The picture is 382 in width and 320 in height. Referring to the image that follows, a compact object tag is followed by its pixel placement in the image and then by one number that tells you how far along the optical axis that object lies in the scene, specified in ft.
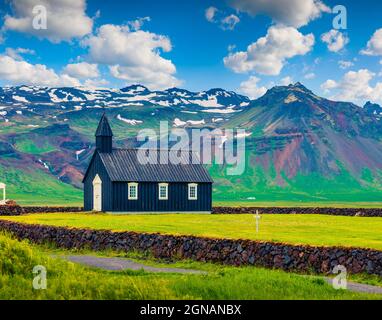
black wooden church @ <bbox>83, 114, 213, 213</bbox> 269.85
